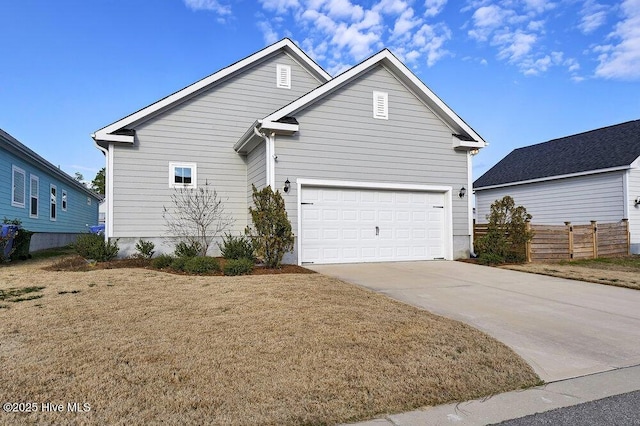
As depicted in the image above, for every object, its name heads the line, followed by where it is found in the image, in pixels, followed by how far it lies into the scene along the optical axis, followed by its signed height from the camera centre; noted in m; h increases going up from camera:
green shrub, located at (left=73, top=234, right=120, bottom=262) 10.65 -0.51
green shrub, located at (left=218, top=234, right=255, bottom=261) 10.16 -0.56
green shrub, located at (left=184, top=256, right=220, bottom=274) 8.91 -0.84
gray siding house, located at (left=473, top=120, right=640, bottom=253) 16.00 +2.14
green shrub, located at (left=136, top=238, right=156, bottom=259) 11.24 -0.56
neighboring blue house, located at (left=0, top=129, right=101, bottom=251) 13.92 +1.52
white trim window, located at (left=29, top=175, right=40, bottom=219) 16.12 +1.46
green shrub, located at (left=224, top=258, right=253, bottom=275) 8.72 -0.87
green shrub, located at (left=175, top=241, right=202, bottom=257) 11.00 -0.59
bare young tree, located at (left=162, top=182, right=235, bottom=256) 12.28 +0.38
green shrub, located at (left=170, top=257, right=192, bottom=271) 9.44 -0.84
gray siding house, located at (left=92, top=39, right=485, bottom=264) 11.12 +2.04
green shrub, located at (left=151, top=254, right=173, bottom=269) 9.85 -0.84
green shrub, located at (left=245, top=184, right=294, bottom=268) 9.50 +0.05
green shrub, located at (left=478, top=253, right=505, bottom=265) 11.45 -0.97
